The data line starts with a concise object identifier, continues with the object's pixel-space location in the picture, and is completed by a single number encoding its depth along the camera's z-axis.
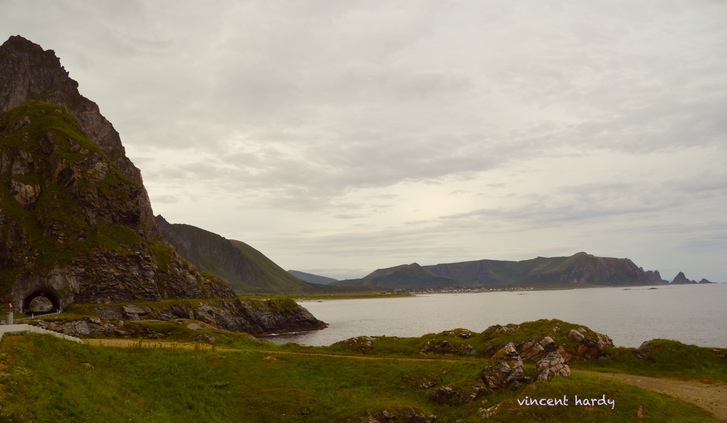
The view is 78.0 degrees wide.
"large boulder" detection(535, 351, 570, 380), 38.38
